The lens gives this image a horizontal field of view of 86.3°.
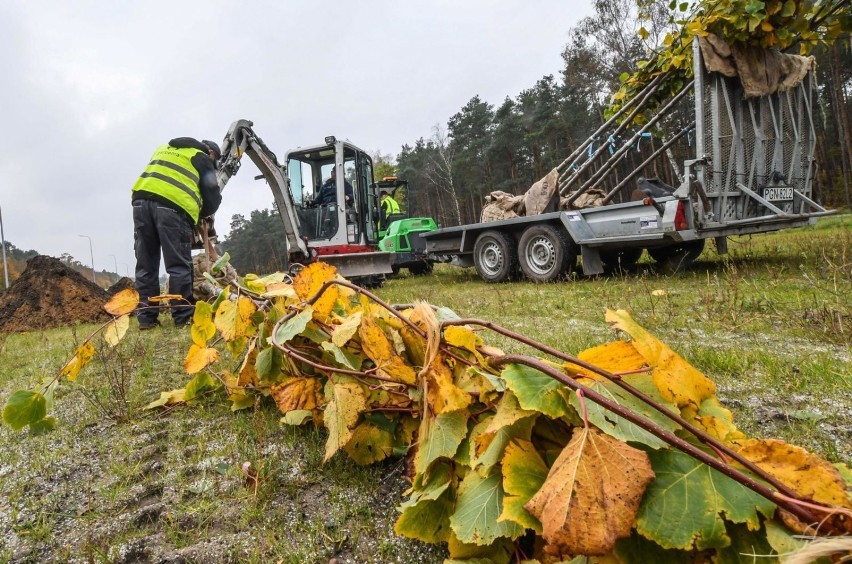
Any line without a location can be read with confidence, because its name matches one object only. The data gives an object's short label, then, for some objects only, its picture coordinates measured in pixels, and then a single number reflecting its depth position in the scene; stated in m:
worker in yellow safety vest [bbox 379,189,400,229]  12.56
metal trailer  5.15
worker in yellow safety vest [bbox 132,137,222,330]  4.55
